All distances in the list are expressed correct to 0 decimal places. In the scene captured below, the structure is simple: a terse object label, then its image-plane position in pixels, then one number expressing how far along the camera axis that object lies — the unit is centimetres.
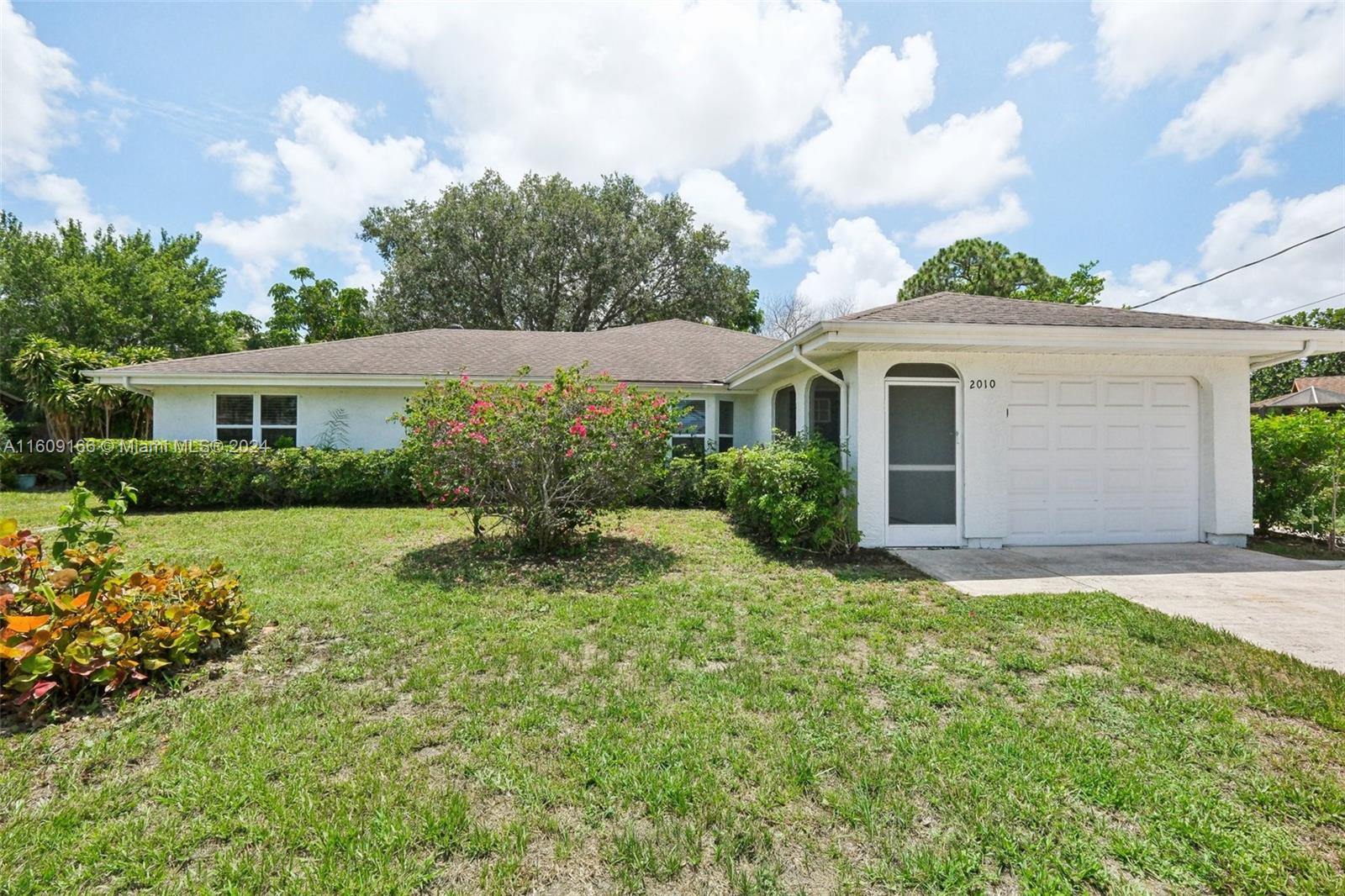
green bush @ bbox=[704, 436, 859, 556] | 698
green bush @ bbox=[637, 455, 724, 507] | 1146
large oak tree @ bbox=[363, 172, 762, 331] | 2584
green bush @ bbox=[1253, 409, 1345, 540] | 772
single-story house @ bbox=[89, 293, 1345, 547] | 713
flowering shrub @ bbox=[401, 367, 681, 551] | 643
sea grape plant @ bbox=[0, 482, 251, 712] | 315
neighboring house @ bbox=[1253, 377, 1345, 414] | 1714
